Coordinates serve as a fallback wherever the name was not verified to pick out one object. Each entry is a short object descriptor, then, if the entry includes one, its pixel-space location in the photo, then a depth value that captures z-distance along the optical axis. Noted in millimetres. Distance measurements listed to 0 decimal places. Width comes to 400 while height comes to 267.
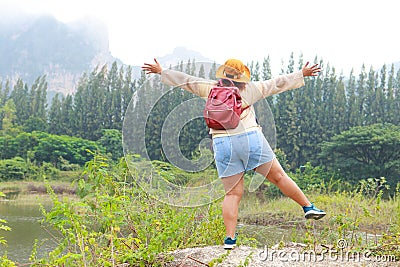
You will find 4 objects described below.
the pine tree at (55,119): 24166
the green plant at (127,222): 2281
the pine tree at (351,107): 19031
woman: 2557
